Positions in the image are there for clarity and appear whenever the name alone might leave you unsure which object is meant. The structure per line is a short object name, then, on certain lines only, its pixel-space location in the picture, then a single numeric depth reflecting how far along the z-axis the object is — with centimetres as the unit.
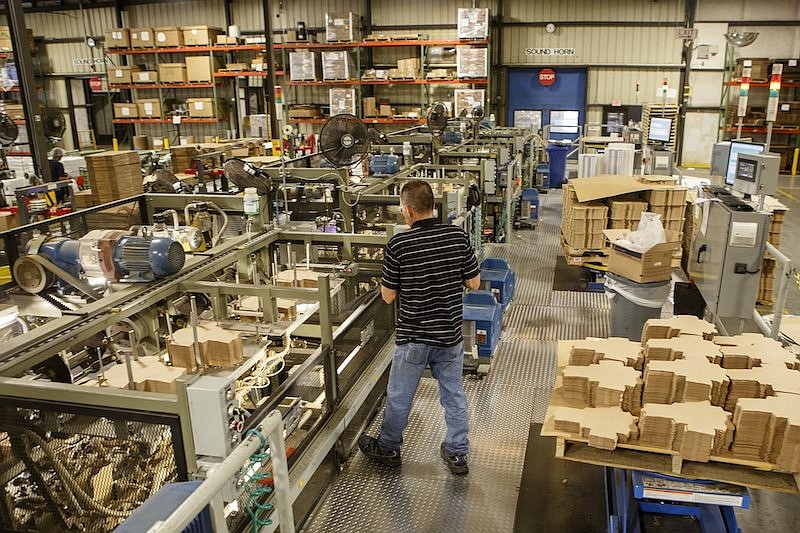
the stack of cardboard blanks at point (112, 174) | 968
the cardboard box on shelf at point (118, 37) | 1647
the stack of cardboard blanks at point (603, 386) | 323
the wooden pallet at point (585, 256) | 733
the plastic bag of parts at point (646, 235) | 537
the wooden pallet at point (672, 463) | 282
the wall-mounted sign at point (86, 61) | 1824
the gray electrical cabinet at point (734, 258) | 506
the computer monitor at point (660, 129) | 1041
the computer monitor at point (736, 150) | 562
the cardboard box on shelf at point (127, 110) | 1706
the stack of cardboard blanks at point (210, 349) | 313
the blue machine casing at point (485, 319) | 521
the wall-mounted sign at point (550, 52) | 1625
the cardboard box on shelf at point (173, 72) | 1641
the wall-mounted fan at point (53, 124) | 938
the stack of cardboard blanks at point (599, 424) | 298
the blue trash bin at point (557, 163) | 1448
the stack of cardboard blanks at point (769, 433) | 276
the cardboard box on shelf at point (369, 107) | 1605
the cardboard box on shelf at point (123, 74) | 1689
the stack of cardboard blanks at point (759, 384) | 312
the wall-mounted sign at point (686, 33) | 1262
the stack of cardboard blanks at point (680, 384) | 314
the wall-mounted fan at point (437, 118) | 924
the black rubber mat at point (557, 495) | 353
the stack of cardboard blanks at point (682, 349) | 348
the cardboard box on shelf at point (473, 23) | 1434
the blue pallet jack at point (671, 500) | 287
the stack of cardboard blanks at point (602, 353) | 360
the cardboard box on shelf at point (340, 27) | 1537
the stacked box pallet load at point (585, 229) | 715
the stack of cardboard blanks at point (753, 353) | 345
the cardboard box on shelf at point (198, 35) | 1606
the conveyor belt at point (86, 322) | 267
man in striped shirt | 353
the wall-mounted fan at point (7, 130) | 865
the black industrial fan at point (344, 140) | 545
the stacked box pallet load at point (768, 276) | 680
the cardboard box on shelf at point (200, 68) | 1623
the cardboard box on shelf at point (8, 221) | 766
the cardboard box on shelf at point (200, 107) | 1666
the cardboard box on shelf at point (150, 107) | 1691
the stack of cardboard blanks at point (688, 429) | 285
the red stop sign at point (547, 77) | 1638
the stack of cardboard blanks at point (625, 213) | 720
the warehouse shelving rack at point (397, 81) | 1498
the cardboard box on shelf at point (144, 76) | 1667
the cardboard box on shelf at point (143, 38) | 1639
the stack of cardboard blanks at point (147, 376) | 302
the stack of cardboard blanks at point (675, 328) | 386
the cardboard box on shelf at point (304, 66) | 1577
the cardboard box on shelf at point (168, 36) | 1622
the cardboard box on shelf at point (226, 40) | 1586
